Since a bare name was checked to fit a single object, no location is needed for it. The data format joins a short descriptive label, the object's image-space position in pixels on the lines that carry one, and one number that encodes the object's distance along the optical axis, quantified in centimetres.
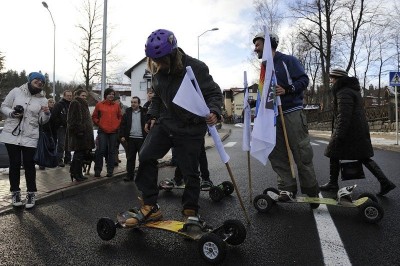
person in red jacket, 797
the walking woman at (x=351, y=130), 578
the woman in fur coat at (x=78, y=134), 732
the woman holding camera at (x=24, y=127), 535
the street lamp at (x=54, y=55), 3384
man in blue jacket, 505
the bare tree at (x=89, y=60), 3484
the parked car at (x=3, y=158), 1208
